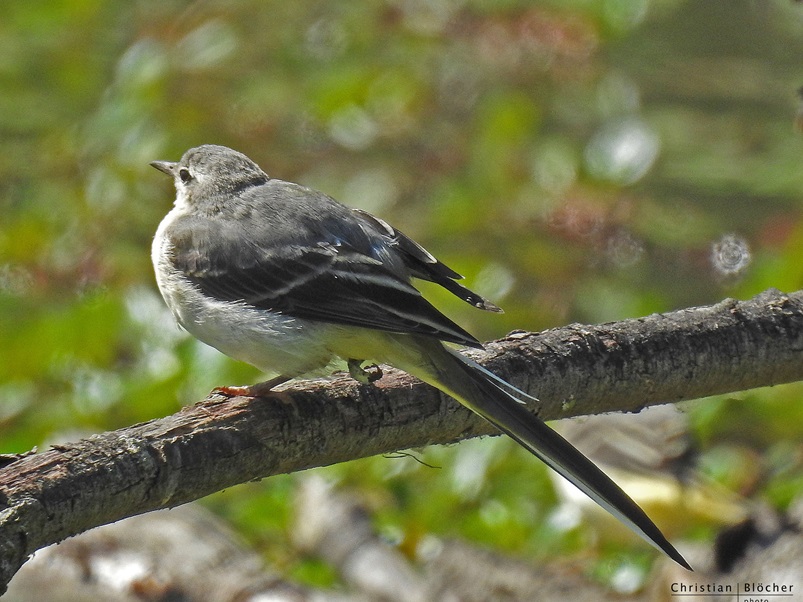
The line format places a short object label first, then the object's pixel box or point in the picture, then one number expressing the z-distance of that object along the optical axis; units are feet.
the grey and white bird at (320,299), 15.89
